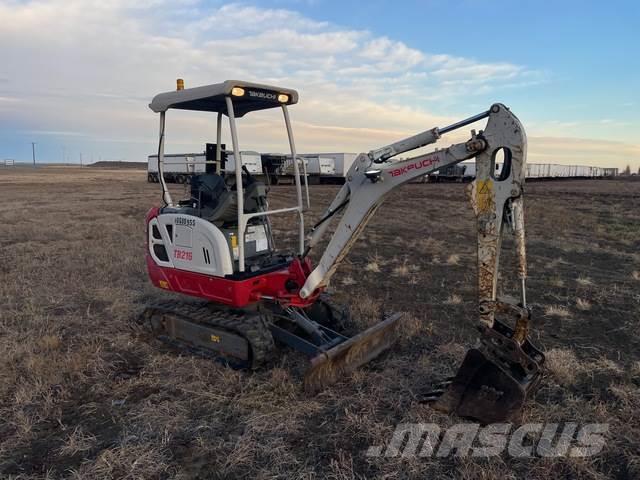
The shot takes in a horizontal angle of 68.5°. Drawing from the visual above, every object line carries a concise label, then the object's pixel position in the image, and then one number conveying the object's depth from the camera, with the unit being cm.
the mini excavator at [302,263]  425
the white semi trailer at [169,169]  4057
